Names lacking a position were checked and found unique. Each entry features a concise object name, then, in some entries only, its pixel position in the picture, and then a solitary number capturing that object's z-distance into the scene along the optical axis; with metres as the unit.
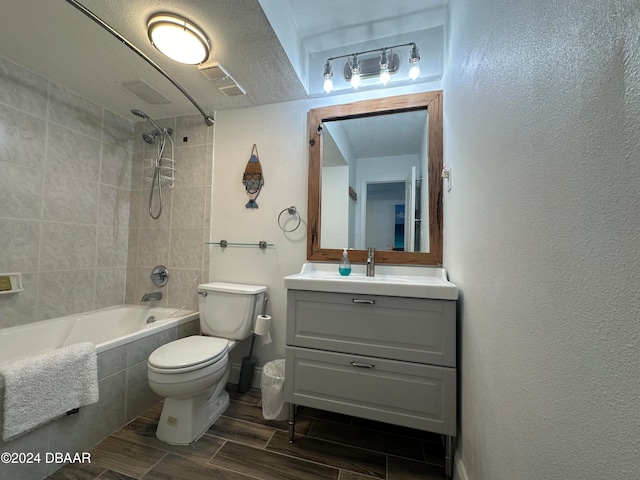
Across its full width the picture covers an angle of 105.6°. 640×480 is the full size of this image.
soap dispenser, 1.59
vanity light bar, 1.54
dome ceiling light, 1.21
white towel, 0.99
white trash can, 1.48
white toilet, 1.24
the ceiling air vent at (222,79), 1.53
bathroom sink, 1.11
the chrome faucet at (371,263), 1.58
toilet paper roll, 1.60
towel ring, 1.83
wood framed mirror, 1.56
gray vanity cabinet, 1.09
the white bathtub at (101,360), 1.09
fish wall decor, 1.92
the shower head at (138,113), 1.88
